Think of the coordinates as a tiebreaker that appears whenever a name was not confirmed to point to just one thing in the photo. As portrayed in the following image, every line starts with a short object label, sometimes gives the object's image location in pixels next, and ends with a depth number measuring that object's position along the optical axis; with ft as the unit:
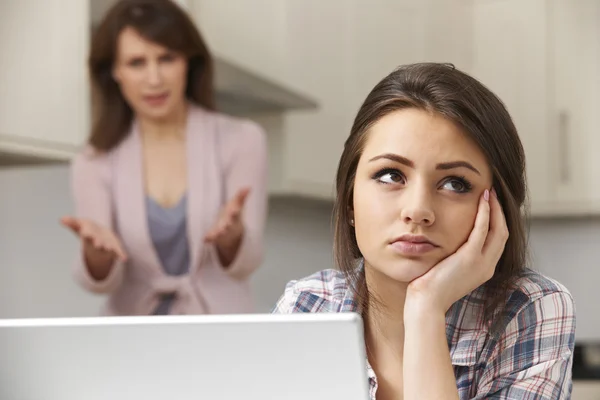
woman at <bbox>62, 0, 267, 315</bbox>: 7.75
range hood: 8.20
